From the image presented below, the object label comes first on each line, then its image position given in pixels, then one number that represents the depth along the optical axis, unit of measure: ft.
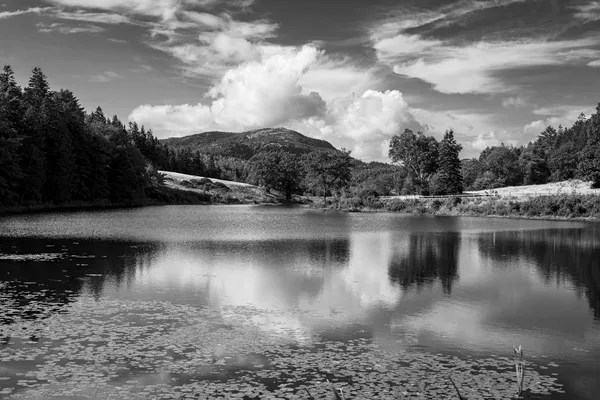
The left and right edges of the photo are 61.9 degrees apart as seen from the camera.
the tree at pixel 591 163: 303.07
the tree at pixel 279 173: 573.74
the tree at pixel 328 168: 424.46
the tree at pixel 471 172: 562.99
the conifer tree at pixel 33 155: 266.16
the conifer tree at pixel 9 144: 231.18
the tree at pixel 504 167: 521.78
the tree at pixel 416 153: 426.10
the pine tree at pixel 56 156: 292.40
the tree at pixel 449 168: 367.45
